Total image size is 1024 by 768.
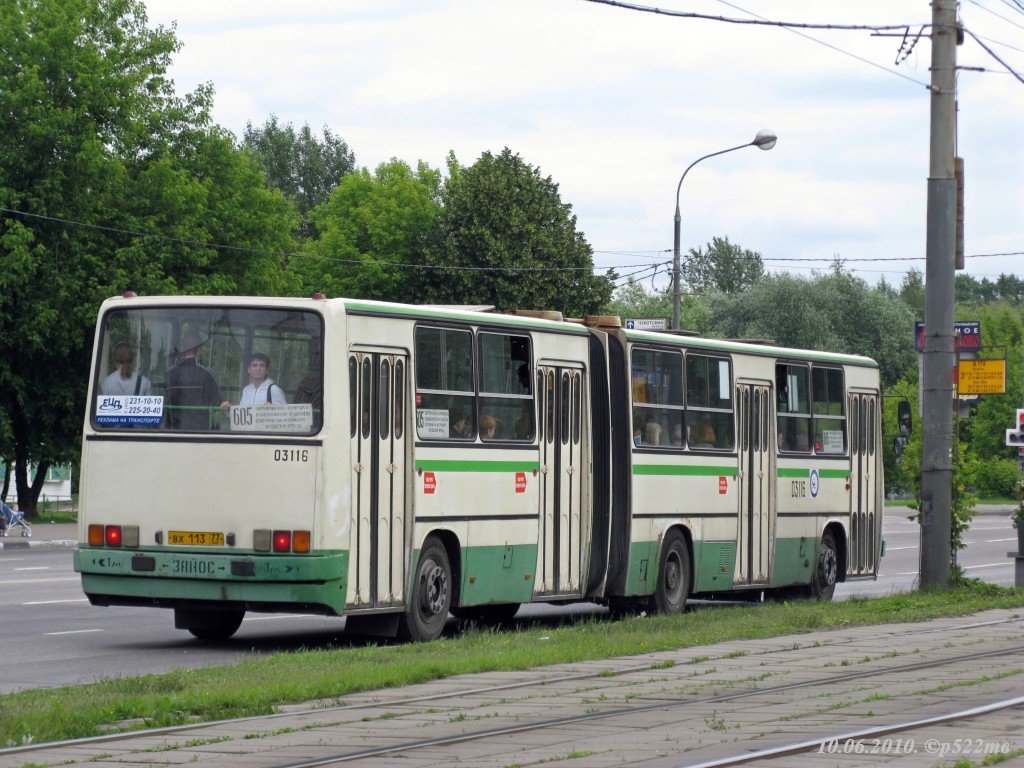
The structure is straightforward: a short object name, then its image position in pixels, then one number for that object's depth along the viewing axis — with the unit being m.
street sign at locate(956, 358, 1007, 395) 34.19
